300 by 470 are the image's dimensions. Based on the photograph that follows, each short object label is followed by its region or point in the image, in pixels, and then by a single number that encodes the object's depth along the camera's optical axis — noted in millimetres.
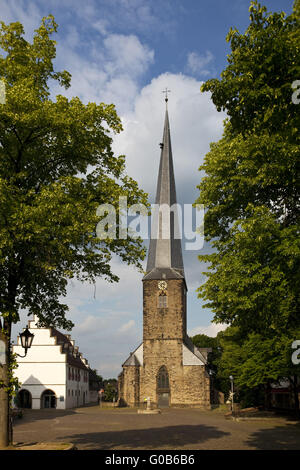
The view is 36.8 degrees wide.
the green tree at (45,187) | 11727
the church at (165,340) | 58000
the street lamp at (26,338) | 13648
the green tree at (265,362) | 25688
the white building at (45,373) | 54594
